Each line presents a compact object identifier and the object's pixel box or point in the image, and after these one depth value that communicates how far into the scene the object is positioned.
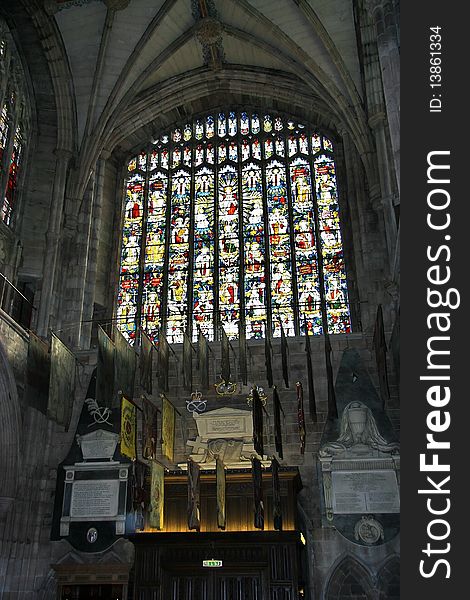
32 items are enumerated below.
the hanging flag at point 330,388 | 11.65
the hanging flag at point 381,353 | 11.39
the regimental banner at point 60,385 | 11.34
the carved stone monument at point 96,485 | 12.77
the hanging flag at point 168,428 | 12.05
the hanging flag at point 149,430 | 11.88
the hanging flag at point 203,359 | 12.81
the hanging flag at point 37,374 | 11.58
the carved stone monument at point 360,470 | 12.12
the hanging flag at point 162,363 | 12.73
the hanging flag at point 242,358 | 12.64
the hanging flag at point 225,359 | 12.49
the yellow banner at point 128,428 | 11.65
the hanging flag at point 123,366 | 12.18
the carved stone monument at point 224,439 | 12.73
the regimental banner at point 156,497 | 11.14
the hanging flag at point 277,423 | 11.38
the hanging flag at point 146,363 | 12.20
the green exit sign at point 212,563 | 10.99
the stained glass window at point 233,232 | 15.91
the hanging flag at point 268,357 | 12.45
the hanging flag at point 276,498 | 10.79
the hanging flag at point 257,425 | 11.12
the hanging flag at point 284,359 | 12.59
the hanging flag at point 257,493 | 10.95
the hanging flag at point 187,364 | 13.09
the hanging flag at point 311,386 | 11.98
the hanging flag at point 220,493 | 11.09
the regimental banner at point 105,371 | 11.39
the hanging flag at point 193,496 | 11.04
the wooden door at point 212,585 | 10.83
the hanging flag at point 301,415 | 12.09
